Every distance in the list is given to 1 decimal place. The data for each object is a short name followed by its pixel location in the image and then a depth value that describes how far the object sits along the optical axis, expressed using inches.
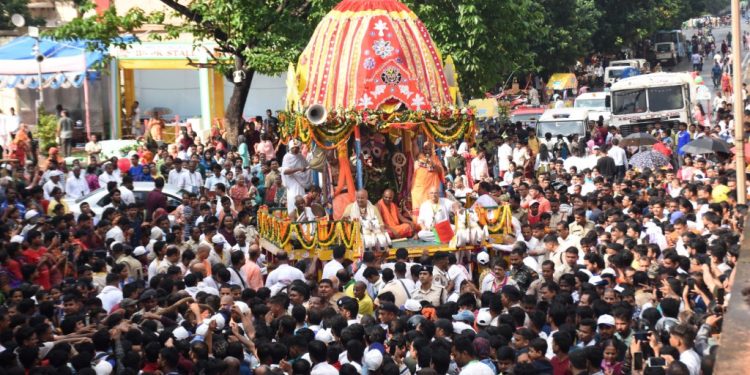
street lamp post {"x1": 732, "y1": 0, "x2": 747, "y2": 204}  680.4
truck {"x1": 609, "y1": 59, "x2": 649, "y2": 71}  2006.4
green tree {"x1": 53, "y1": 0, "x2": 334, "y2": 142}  1053.8
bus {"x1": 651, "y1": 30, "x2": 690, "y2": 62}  2469.9
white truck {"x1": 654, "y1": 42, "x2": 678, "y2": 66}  2415.1
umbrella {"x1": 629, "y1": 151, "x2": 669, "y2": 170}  938.4
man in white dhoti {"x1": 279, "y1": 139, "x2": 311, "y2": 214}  814.5
